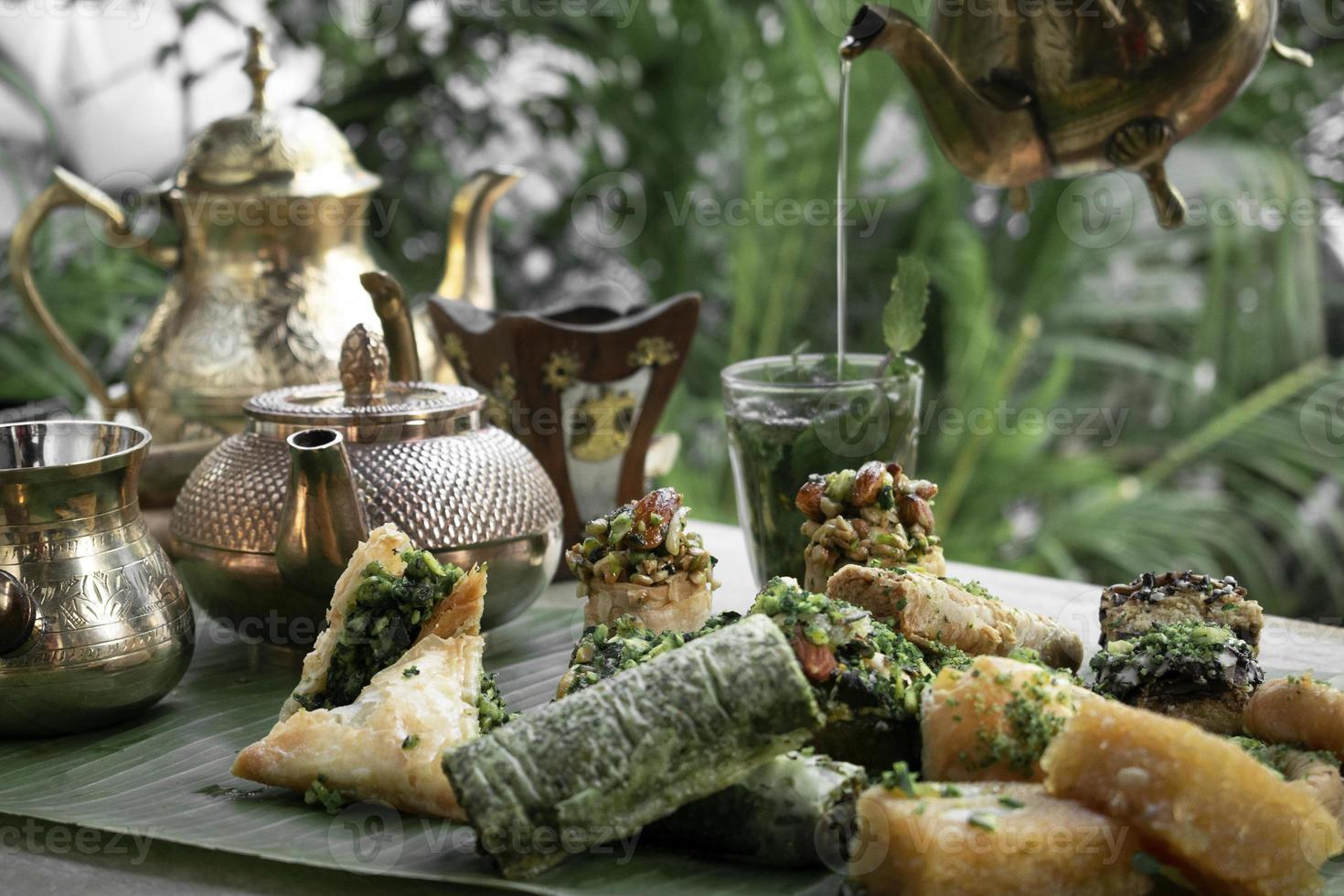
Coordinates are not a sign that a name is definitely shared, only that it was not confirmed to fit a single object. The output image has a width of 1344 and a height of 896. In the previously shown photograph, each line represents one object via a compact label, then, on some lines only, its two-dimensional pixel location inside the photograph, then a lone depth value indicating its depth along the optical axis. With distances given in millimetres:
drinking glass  945
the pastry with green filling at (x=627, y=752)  780
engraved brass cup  846
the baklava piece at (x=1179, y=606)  870
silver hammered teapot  885
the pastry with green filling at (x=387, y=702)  817
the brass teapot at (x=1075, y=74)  898
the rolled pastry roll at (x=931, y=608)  862
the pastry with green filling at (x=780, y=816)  790
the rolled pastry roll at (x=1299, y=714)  818
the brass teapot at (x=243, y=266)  1023
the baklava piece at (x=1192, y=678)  836
